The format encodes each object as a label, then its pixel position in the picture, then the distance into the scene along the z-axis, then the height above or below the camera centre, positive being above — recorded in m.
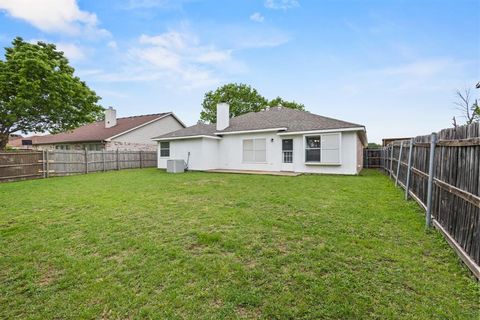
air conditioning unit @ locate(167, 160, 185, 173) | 14.34 -0.79
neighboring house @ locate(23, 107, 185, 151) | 19.50 +1.68
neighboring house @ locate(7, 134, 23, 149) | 33.11 +1.88
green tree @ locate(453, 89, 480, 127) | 21.39 +3.83
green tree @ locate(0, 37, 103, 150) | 13.85 +3.77
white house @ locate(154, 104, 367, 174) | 11.72 +0.47
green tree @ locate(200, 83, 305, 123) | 34.38 +7.28
